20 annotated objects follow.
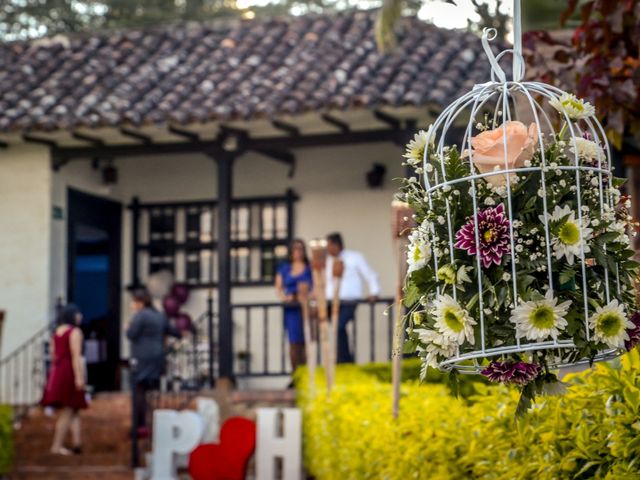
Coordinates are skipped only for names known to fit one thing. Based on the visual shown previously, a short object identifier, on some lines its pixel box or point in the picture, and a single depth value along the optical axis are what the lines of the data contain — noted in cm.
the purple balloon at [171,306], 1617
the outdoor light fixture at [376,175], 1565
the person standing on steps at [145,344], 1276
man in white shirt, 1330
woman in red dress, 1279
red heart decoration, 1029
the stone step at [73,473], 1237
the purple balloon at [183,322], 1591
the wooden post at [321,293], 942
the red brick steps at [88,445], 1262
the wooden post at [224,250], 1397
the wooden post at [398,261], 639
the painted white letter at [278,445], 1064
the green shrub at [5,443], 1273
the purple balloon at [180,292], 1634
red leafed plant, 540
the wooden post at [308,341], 1030
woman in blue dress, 1328
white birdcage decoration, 310
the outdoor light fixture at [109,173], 1662
